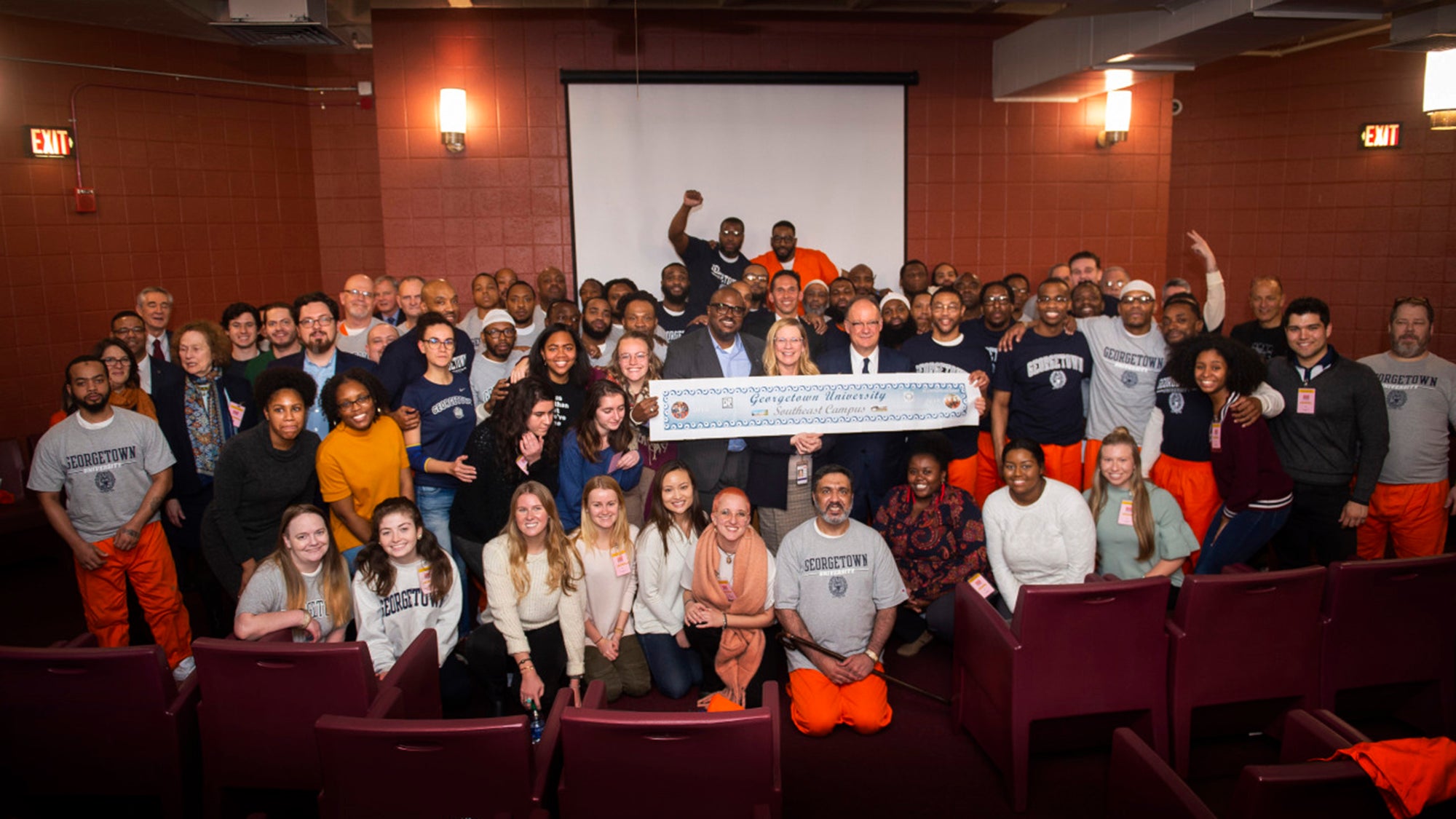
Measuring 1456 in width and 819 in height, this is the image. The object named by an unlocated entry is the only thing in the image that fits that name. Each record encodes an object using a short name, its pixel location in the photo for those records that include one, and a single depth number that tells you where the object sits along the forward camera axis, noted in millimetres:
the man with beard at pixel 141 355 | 4762
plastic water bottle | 3494
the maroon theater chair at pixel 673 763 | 2238
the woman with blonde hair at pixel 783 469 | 4402
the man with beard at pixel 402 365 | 4480
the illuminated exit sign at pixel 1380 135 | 8125
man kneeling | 3639
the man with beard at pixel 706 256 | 6953
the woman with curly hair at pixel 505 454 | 3973
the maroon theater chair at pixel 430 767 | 2230
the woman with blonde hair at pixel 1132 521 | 3910
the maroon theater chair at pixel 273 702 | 2693
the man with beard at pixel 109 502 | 3934
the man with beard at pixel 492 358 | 4598
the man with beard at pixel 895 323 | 5777
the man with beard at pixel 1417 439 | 4469
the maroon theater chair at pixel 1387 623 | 3141
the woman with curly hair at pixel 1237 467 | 4043
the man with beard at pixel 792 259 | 7160
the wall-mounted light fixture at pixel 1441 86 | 6266
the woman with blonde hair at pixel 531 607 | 3652
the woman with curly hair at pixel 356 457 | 3822
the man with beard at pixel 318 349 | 4535
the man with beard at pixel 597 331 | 5195
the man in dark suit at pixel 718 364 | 4410
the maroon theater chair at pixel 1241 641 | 3049
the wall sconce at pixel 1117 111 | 8047
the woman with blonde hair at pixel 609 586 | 3834
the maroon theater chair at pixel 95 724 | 2688
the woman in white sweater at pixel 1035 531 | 3824
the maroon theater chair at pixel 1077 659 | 3004
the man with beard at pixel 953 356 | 4852
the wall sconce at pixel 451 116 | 7344
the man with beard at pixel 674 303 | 6008
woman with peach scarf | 3779
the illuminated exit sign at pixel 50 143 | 6656
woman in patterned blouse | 4148
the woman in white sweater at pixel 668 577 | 3916
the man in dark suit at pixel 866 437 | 4613
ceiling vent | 5789
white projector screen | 7719
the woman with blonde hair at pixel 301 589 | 3334
